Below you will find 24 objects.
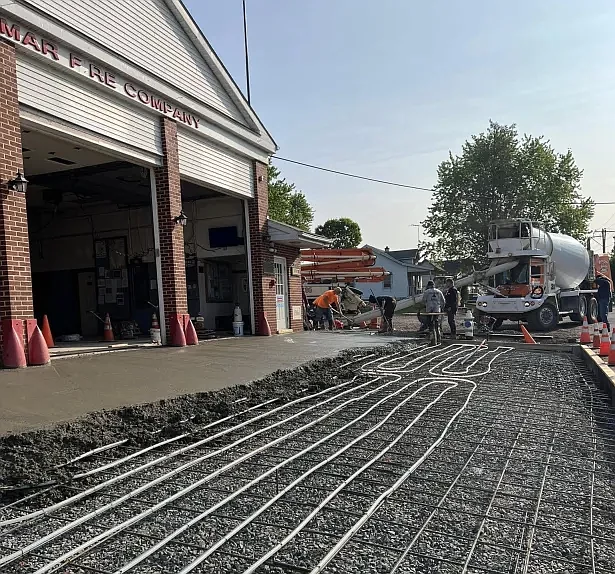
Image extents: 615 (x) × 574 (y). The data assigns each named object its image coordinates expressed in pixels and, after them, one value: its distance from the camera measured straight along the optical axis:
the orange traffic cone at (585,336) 13.20
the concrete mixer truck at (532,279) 19.22
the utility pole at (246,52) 20.02
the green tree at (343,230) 63.88
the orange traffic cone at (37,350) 7.68
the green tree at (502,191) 40.94
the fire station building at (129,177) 8.05
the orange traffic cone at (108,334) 13.57
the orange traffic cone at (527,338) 14.58
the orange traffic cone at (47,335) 10.09
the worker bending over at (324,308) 18.94
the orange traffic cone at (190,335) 11.55
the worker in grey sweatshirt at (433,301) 14.74
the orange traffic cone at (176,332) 11.27
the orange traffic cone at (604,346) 10.38
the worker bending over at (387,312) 17.98
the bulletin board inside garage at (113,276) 16.38
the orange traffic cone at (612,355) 9.11
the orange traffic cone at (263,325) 14.86
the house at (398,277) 56.31
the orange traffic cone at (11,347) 7.35
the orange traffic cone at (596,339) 11.94
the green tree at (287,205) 36.47
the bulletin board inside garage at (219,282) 16.61
